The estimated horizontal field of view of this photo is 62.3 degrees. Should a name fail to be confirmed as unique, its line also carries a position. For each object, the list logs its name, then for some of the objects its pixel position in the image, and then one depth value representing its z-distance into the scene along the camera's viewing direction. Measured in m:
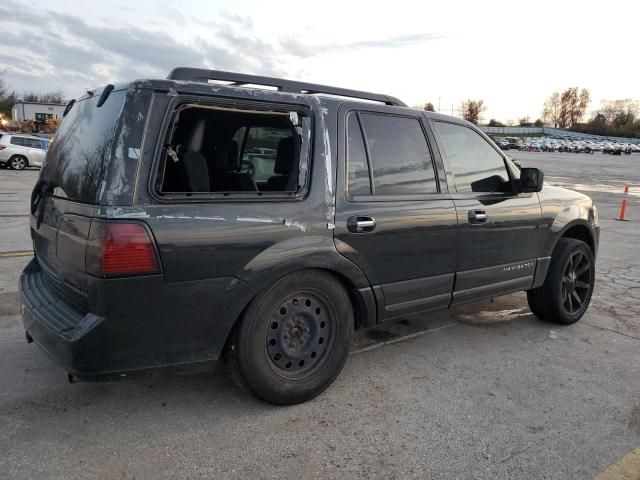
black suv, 2.65
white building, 78.88
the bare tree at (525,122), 151.25
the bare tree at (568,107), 141.12
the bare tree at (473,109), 136.88
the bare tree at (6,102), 80.12
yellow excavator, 66.06
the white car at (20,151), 22.67
